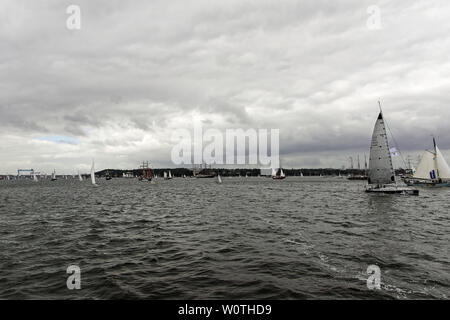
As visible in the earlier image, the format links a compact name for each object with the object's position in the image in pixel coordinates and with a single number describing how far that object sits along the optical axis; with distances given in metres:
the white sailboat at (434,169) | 86.85
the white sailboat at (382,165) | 55.03
